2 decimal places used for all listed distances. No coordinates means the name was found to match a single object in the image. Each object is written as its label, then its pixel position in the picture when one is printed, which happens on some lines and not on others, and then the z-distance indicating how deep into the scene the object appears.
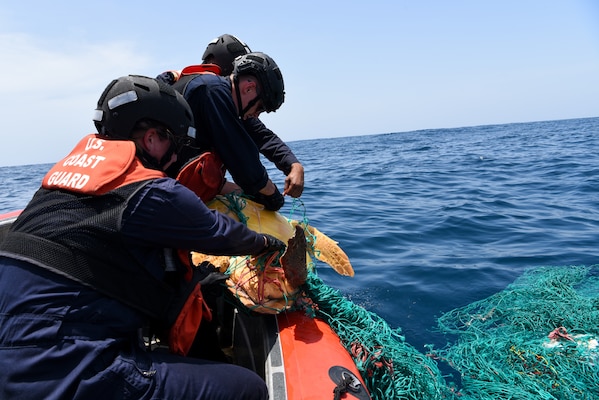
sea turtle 2.81
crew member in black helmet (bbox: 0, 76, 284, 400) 1.60
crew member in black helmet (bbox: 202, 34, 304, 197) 3.56
